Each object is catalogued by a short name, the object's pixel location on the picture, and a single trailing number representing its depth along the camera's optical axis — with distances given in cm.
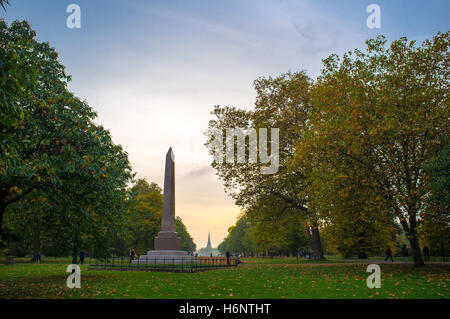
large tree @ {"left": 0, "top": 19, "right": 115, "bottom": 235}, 896
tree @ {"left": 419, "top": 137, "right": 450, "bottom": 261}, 1636
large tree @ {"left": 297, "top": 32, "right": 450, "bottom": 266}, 1908
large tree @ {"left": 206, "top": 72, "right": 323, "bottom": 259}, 3177
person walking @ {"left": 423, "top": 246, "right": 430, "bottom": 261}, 3404
